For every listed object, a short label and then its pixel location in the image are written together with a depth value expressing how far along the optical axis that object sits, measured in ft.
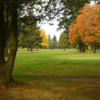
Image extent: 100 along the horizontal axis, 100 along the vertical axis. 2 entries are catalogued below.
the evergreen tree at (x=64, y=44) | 308.40
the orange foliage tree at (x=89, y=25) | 162.61
